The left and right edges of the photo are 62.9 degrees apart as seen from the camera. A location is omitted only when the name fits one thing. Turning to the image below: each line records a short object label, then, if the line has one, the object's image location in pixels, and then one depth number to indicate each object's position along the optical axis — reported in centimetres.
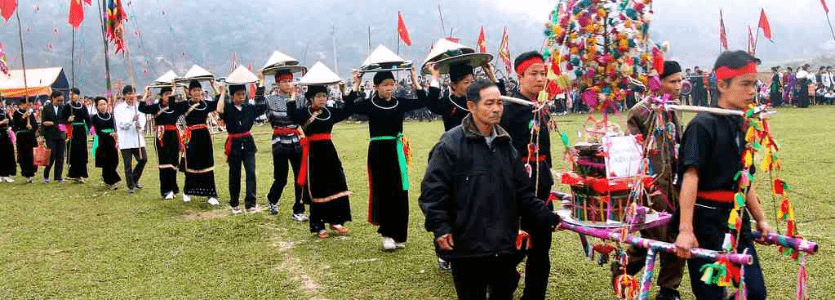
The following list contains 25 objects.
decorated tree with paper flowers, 400
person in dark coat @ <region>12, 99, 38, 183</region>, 1293
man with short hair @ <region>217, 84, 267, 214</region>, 862
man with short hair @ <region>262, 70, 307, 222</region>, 801
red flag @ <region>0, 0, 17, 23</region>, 1117
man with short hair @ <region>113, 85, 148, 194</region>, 1075
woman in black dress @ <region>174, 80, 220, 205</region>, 938
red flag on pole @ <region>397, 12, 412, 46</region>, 2220
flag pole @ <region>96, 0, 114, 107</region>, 985
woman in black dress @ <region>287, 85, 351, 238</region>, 713
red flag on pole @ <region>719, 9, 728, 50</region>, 1097
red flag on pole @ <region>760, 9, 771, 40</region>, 1705
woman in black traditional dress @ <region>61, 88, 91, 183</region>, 1216
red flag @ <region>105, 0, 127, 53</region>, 1041
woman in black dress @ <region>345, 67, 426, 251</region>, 646
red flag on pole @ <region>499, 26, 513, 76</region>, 1361
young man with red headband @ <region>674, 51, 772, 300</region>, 346
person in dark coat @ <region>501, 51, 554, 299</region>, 438
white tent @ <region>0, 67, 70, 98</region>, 2917
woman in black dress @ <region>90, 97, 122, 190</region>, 1121
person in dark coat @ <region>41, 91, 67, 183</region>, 1284
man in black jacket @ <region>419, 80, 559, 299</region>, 366
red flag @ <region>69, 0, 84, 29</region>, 1115
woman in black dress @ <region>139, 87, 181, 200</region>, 968
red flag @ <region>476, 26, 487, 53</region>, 1918
